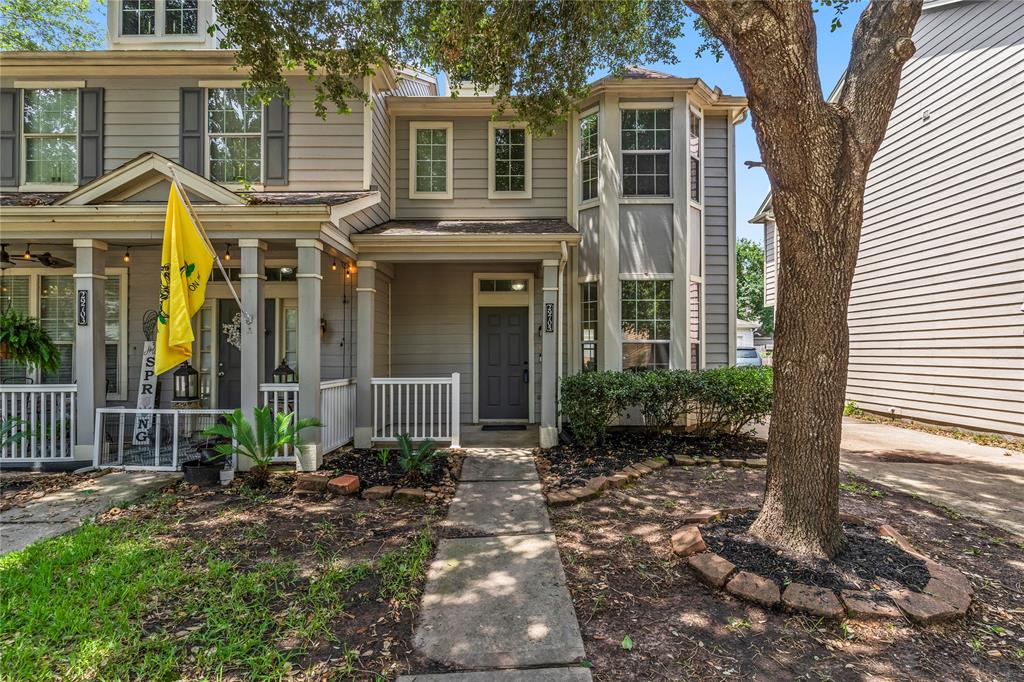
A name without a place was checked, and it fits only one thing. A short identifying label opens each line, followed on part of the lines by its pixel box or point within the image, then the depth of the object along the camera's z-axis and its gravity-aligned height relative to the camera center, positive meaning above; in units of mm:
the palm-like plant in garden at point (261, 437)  4586 -948
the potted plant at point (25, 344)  5328 -19
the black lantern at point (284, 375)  5961 -428
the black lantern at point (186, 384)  6188 -561
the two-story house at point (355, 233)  5309 +1399
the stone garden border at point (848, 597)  2387 -1372
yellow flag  4438 +540
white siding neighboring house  6629 +1820
